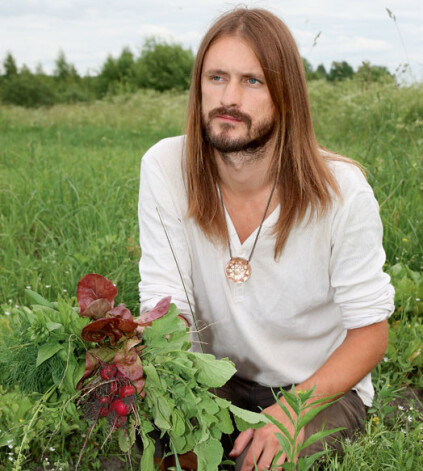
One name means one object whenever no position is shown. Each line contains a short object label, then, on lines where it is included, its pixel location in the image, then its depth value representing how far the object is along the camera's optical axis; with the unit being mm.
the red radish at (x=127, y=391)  1501
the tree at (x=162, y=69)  34219
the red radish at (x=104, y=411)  1561
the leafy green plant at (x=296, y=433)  1464
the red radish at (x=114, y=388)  1521
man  2043
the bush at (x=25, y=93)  33562
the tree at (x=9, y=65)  42300
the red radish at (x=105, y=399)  1533
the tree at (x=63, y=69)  49688
